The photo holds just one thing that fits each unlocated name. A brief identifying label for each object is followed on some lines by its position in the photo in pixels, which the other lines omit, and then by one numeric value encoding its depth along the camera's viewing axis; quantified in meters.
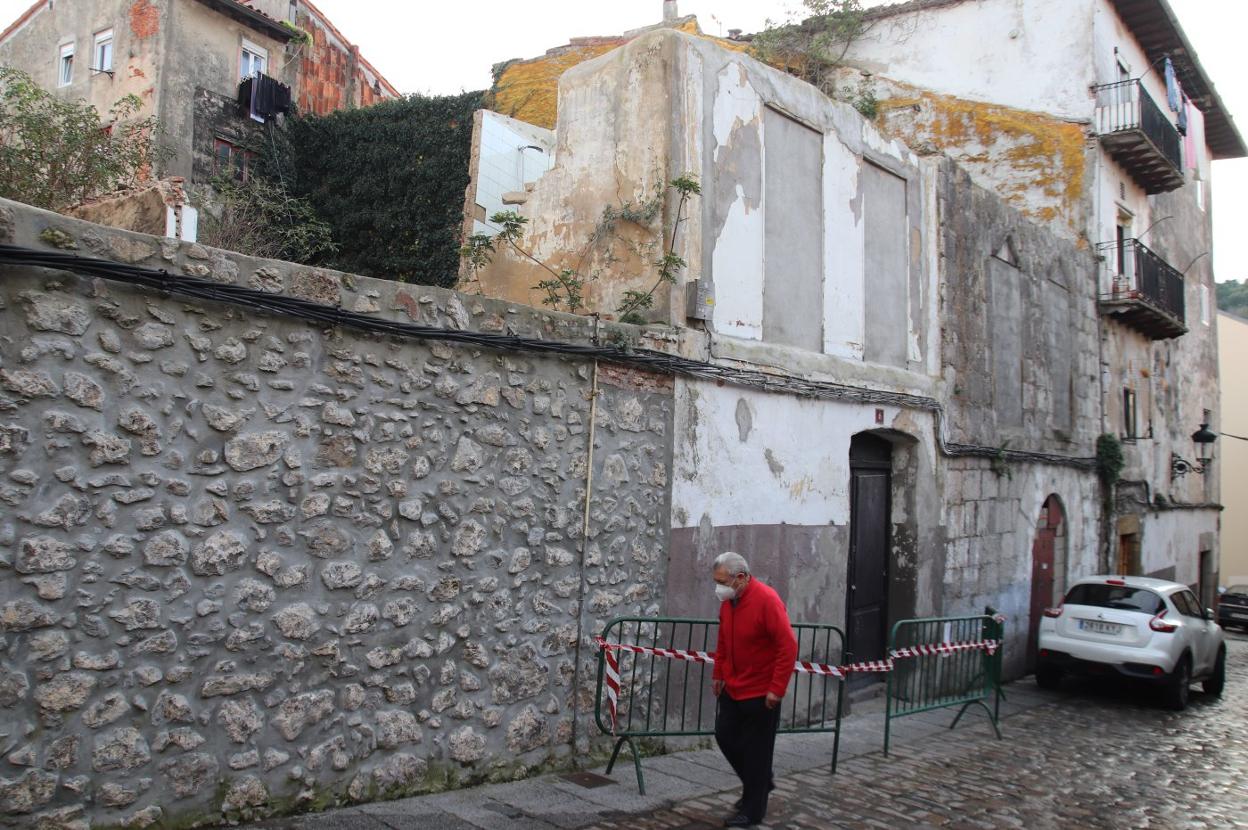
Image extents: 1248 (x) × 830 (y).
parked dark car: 22.92
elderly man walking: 5.45
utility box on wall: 7.51
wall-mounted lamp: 18.69
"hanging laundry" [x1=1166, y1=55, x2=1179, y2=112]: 18.31
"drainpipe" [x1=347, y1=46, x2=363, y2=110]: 20.73
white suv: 10.82
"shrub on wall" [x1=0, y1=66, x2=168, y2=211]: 8.80
